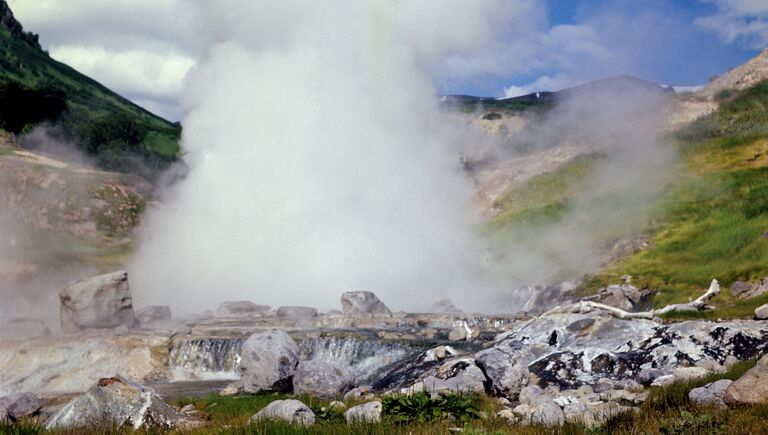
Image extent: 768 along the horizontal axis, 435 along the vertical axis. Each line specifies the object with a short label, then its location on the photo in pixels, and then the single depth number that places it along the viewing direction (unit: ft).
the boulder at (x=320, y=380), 69.72
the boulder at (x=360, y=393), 63.62
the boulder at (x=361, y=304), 123.75
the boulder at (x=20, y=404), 63.82
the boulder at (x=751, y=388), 31.42
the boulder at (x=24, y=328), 105.91
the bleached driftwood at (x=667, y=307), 81.03
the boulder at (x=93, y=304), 110.11
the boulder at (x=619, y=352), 56.75
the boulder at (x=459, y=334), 97.19
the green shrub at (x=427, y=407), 34.30
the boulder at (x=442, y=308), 130.82
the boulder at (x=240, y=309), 132.36
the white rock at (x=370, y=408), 38.98
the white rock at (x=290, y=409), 36.69
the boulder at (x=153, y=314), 122.83
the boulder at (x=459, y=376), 57.38
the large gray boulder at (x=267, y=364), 74.49
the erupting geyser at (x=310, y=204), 166.09
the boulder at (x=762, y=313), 68.90
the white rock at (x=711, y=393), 33.99
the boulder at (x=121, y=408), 40.60
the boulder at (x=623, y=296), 104.78
